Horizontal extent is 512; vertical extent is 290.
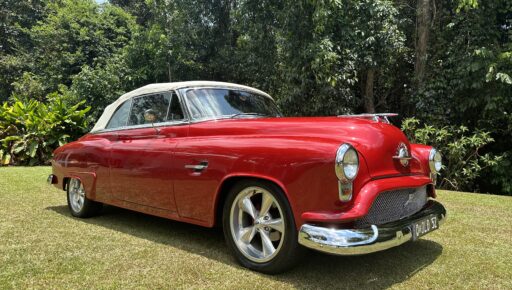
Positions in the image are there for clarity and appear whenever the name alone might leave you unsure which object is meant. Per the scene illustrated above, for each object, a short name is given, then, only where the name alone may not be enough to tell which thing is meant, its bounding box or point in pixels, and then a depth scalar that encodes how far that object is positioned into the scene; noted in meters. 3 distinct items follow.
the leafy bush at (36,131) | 12.05
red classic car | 2.86
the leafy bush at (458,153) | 8.25
